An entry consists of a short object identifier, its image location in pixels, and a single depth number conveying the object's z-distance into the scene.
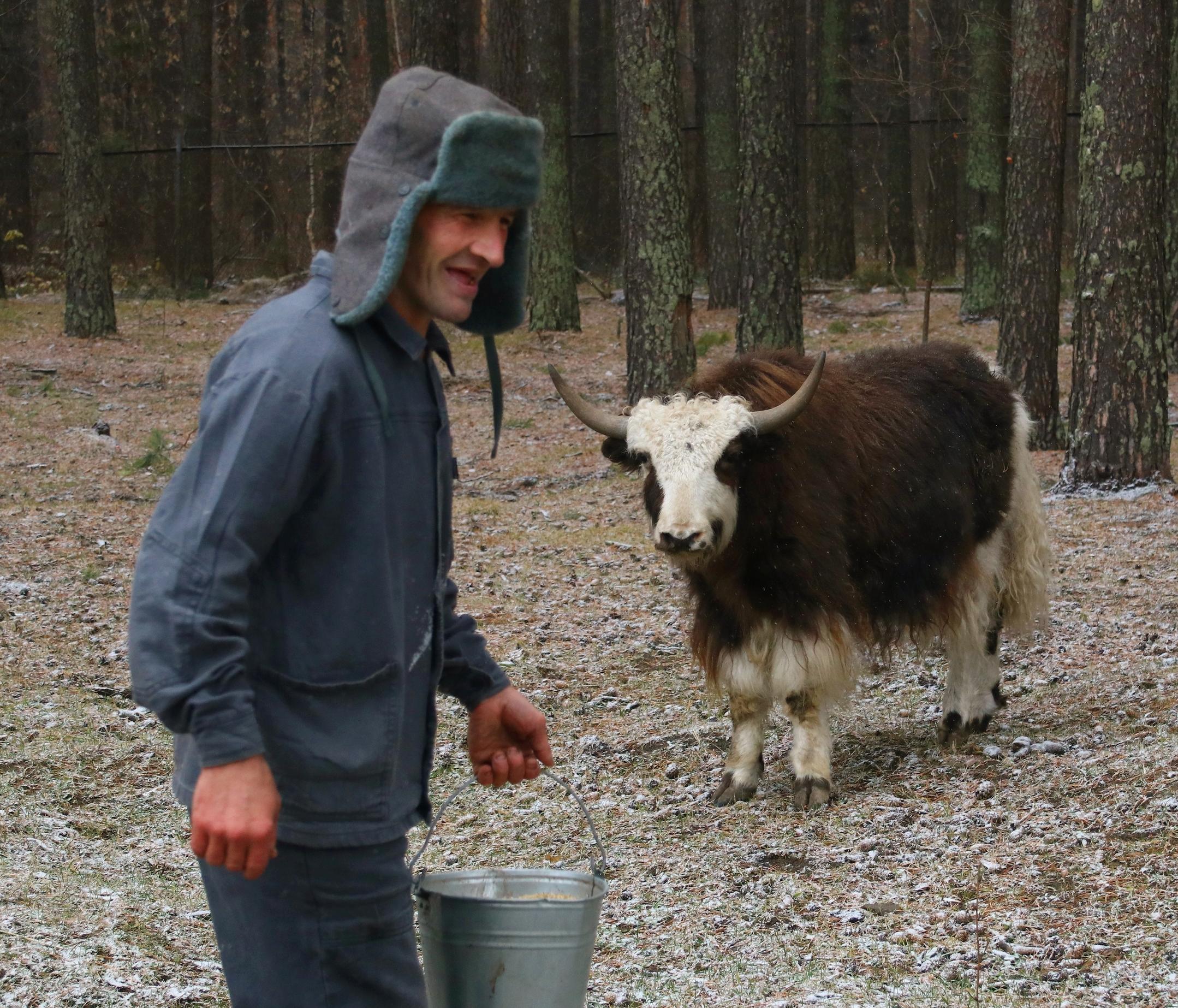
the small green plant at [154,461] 13.08
